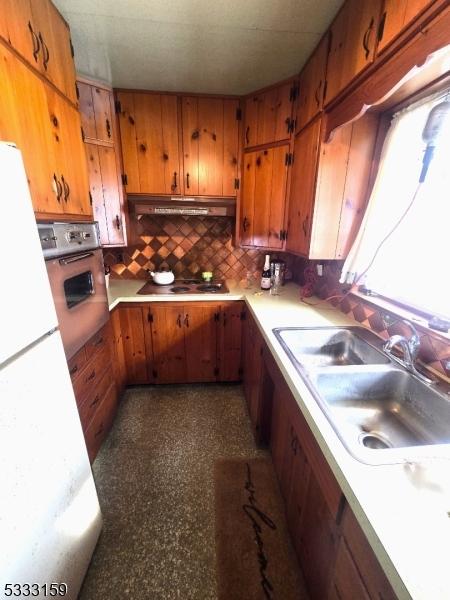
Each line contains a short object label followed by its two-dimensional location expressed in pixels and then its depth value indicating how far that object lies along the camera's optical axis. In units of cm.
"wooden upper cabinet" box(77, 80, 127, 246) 178
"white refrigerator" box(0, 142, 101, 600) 65
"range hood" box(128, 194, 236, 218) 204
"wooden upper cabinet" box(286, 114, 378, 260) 138
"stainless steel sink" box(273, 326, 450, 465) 86
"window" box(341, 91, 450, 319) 107
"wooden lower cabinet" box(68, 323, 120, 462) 133
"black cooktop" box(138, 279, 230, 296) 213
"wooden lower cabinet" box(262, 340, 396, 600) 56
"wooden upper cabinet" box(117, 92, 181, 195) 194
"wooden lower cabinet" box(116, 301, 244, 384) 207
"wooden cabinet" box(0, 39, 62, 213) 94
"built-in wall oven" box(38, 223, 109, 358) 106
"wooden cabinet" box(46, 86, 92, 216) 125
